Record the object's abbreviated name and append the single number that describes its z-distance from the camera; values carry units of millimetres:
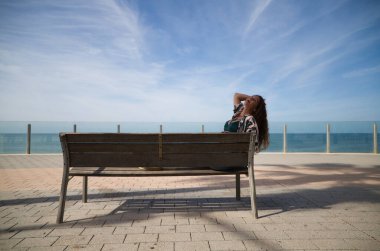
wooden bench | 3422
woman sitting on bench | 3895
